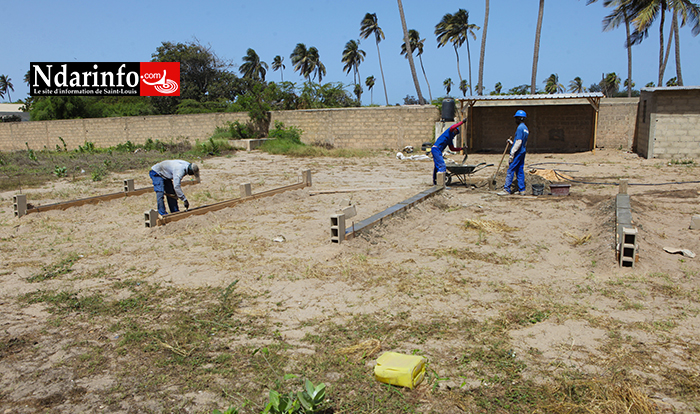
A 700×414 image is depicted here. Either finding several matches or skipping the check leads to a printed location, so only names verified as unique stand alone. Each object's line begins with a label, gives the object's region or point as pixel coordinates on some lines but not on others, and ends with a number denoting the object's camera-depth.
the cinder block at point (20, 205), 8.04
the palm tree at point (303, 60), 57.50
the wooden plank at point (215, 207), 7.08
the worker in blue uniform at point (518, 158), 9.14
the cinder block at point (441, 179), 9.56
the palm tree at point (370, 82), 64.31
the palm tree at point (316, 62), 57.44
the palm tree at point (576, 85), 62.59
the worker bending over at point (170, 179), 7.29
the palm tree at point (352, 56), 55.88
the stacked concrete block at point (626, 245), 4.75
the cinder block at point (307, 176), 10.66
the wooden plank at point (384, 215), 5.97
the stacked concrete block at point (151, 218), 6.95
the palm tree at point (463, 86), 56.99
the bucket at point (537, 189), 8.90
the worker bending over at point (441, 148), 9.77
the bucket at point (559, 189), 8.78
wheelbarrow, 9.77
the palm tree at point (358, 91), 57.08
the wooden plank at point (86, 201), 8.33
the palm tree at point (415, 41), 49.78
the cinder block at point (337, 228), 5.75
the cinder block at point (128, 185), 9.74
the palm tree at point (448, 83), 67.38
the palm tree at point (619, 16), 25.87
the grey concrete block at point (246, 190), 8.86
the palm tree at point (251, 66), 60.00
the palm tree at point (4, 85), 88.19
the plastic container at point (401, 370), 2.85
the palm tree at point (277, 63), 67.19
